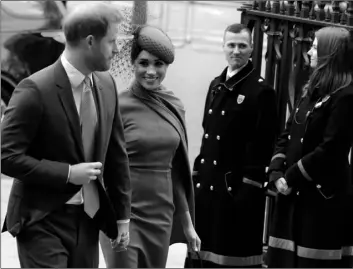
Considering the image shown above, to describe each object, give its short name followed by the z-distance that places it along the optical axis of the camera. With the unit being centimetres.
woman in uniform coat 693
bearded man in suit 501
